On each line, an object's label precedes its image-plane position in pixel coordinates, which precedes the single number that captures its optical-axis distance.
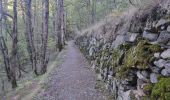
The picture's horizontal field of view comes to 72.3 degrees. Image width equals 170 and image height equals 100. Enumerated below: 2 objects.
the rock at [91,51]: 7.41
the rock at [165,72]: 2.35
